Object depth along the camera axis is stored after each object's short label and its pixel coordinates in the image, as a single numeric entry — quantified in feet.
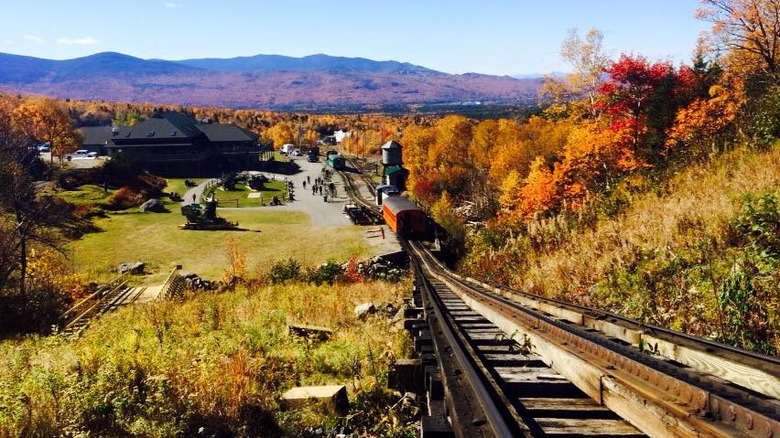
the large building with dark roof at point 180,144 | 252.62
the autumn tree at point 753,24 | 95.09
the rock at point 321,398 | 21.79
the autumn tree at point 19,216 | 75.63
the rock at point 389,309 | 46.40
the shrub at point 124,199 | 172.49
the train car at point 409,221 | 118.52
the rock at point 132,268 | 103.14
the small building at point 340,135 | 470.39
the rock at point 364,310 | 46.11
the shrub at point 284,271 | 89.40
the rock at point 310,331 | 37.63
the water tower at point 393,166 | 212.43
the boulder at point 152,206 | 168.38
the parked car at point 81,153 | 270.67
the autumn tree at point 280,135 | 399.85
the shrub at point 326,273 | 88.12
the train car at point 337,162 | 279.08
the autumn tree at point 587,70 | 150.54
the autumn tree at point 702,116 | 79.92
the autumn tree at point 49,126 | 223.51
